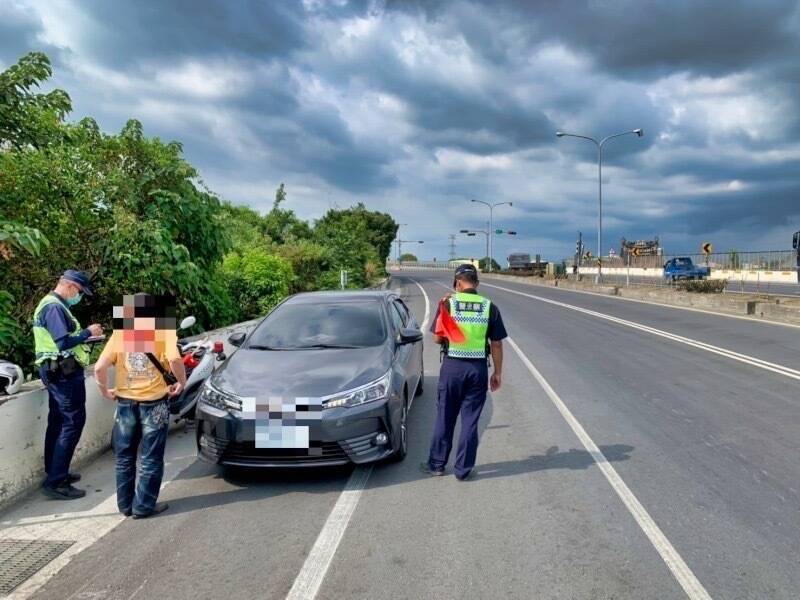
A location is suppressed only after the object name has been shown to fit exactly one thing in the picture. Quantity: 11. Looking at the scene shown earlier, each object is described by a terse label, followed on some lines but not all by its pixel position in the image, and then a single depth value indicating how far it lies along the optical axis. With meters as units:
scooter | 6.00
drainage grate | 3.34
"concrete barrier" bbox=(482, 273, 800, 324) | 17.92
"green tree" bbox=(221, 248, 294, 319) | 15.02
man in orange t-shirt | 4.12
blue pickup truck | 42.34
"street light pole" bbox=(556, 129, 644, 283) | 37.53
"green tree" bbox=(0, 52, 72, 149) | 6.86
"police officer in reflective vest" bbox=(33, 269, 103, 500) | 4.34
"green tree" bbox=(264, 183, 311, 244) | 33.03
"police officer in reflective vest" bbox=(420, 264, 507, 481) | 4.74
